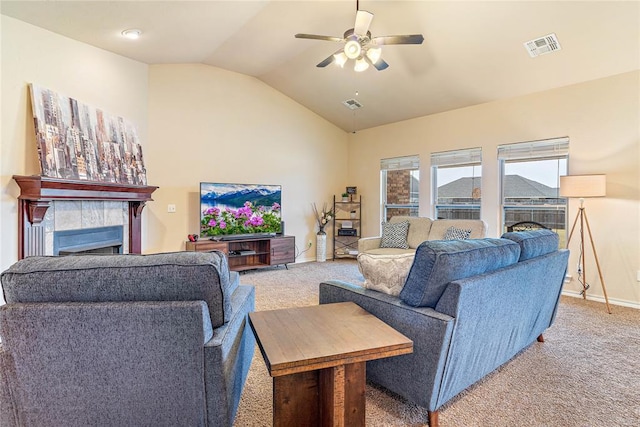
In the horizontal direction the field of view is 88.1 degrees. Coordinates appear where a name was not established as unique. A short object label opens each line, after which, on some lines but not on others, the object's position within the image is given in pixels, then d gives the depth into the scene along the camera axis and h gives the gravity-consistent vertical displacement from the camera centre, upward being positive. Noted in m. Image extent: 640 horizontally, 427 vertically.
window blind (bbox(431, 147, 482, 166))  5.07 +0.91
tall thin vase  6.41 -0.65
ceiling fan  2.96 +1.62
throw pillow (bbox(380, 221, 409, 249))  5.00 -0.34
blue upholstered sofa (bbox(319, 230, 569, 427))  1.62 -0.52
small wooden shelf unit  6.80 -0.20
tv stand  5.32 -0.64
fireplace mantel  2.81 +0.19
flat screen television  4.98 +0.05
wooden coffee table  1.28 -0.56
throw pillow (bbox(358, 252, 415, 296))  1.88 -0.34
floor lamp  3.58 +0.26
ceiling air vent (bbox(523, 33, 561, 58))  3.50 +1.85
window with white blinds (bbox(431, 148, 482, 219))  5.15 +0.52
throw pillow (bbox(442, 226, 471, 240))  4.34 -0.26
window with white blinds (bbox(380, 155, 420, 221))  5.97 +0.54
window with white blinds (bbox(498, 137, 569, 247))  4.31 +0.45
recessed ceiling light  3.48 +1.93
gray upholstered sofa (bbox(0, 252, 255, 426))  1.24 -0.50
